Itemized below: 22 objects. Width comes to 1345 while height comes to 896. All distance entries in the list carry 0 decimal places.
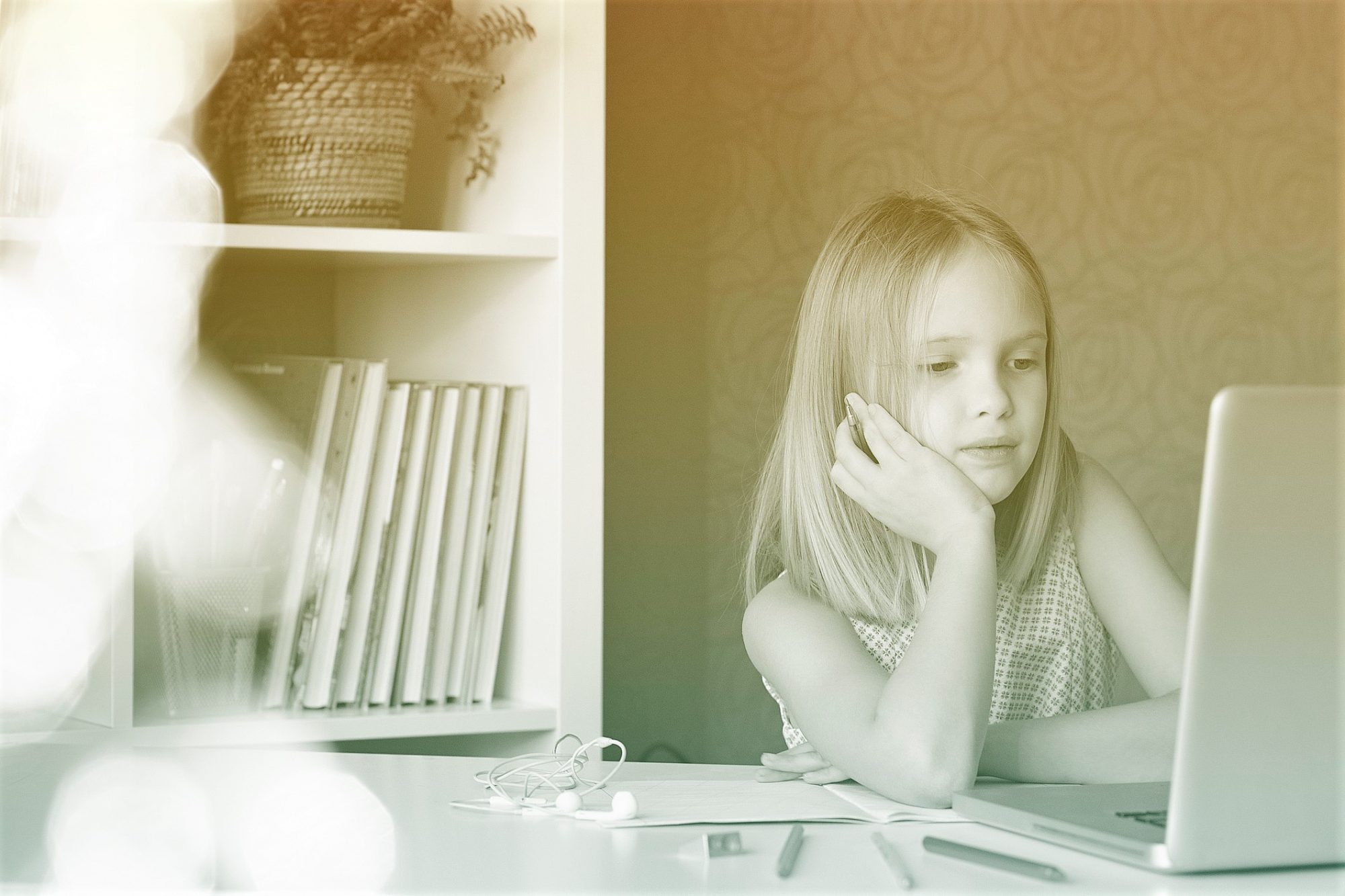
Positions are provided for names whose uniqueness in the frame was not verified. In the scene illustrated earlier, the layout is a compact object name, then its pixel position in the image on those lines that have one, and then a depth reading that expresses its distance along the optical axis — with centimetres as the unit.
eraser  222
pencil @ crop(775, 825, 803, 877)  213
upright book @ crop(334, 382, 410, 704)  278
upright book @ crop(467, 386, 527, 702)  282
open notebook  229
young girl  243
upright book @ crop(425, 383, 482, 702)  281
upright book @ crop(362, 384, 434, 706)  279
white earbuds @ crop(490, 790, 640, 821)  228
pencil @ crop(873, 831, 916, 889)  207
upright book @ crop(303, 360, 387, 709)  277
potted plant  275
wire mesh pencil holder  274
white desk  212
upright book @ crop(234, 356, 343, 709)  277
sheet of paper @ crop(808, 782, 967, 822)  231
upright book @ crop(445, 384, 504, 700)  282
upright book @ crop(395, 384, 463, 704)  280
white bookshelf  272
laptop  196
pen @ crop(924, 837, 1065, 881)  212
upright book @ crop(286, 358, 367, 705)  277
